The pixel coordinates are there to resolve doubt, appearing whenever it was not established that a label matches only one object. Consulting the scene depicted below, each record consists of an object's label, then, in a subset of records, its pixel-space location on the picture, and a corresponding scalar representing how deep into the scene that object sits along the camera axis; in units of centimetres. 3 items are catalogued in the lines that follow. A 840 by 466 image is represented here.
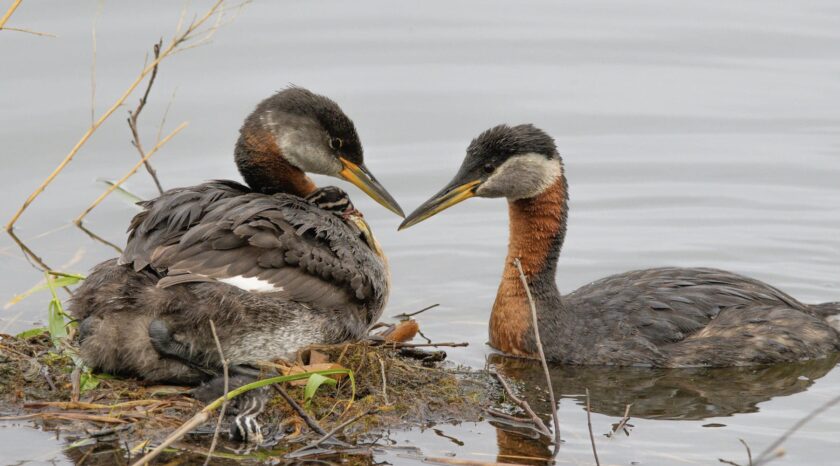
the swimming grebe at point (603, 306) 1672
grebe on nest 1302
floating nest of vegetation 1262
